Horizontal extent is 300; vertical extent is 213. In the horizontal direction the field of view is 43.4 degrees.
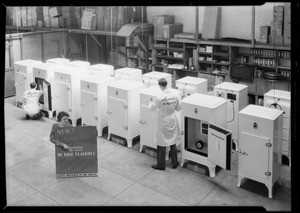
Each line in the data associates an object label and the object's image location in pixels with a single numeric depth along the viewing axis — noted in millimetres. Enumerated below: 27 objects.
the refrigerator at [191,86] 8211
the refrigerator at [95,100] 8242
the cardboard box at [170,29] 11781
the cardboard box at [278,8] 9460
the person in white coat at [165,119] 6656
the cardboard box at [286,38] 9500
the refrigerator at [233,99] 7761
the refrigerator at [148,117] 7222
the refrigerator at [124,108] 7641
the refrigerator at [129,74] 9312
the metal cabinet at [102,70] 9789
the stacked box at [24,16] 15567
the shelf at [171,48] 11669
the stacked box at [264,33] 9883
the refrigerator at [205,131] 6082
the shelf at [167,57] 11891
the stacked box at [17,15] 15797
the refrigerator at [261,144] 5777
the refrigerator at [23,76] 10269
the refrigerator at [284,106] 6926
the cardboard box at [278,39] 9625
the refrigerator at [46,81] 9601
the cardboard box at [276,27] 9593
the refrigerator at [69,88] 8992
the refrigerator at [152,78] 8859
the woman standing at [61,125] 6492
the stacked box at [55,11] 14626
